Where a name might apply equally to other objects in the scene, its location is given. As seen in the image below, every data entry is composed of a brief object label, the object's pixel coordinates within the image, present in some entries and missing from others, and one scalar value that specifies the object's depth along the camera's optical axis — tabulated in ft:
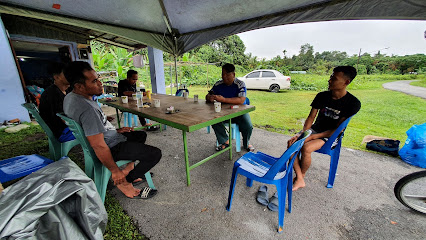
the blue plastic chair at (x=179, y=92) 16.13
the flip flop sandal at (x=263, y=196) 6.85
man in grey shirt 5.56
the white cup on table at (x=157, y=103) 9.75
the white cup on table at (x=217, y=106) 8.14
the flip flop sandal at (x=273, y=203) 6.54
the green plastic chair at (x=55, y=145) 7.65
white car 35.83
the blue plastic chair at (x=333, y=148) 6.82
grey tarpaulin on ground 2.82
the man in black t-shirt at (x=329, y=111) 7.12
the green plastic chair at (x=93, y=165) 5.83
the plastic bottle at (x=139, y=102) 9.93
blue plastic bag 8.70
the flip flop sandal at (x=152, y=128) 15.35
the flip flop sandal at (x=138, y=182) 8.21
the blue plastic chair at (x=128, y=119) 14.80
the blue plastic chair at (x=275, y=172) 5.16
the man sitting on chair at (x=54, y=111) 8.38
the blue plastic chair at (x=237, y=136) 11.03
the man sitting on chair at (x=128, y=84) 14.82
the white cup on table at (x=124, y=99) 11.15
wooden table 6.89
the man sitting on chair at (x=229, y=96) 10.36
